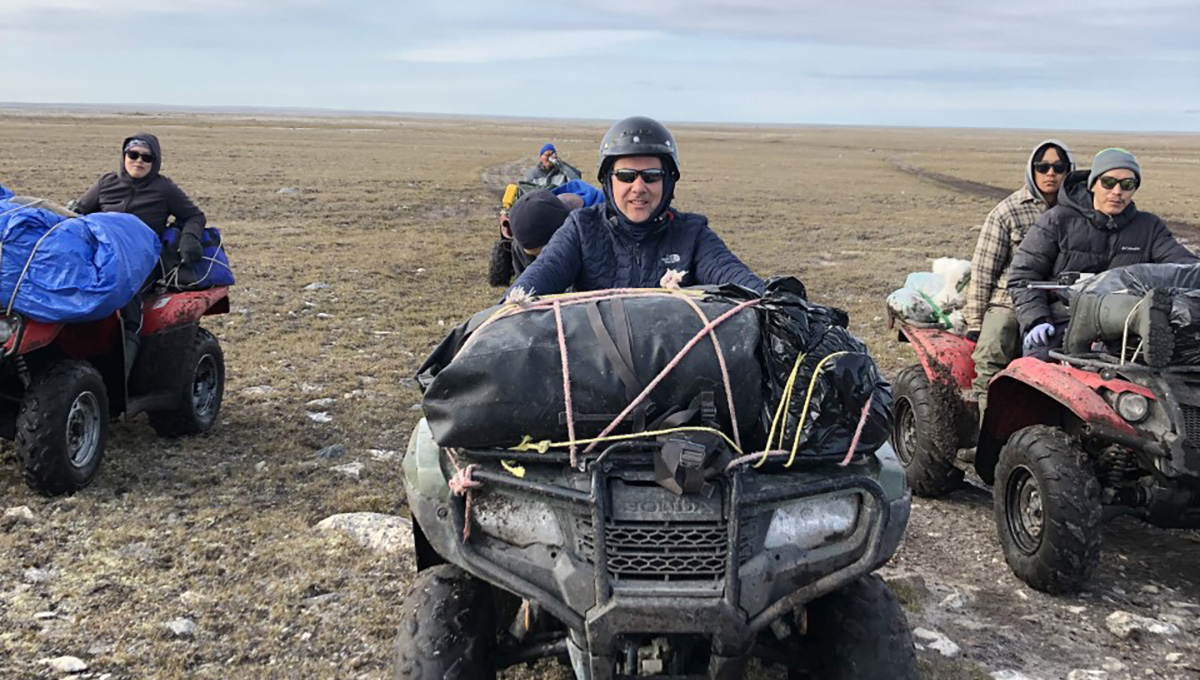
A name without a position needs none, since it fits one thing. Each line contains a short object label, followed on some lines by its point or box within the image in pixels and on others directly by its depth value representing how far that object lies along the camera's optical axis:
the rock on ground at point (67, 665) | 3.78
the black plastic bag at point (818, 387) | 2.89
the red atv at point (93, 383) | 5.27
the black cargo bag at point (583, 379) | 2.85
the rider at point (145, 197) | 6.98
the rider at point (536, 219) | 5.50
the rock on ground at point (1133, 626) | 4.37
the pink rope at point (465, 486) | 2.80
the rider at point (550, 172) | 14.32
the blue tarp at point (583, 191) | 8.93
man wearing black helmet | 4.04
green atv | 2.60
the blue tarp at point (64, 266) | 5.14
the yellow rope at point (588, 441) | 2.77
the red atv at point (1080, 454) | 4.20
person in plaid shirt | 6.19
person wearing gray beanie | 5.30
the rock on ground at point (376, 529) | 5.00
